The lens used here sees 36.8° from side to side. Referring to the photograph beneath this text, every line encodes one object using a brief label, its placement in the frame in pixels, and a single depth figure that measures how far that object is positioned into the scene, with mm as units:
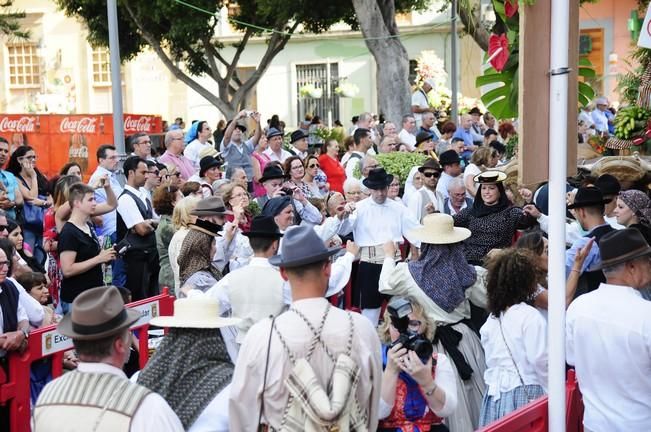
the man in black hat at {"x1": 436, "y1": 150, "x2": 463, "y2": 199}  11727
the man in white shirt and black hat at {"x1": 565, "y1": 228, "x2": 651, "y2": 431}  4793
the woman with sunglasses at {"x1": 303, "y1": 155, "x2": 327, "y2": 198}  11969
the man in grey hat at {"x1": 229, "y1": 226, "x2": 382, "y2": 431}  3924
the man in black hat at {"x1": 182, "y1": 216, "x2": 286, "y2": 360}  6219
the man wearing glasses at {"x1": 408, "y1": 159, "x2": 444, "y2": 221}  10930
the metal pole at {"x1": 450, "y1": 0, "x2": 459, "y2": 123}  20234
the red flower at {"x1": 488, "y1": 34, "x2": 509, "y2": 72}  4805
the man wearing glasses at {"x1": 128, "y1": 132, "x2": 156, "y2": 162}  12312
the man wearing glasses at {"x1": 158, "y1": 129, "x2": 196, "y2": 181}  12859
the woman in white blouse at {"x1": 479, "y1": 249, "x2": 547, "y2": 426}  5539
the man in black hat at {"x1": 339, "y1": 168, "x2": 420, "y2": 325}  9672
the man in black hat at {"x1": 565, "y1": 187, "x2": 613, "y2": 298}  7129
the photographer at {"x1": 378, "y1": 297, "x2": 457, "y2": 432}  4656
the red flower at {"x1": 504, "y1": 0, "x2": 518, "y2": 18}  4622
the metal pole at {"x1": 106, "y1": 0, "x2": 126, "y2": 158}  12359
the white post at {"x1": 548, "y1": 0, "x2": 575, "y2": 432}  4152
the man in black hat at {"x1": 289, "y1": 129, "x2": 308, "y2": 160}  15336
